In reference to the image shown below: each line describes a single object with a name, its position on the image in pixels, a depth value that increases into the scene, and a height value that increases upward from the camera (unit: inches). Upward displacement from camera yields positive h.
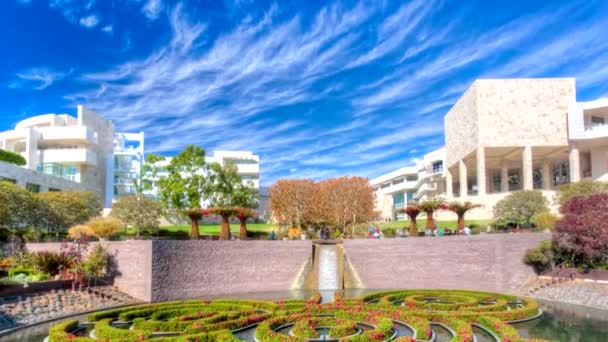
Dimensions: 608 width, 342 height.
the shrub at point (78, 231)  1393.7 -57.6
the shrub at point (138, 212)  1891.0 -0.4
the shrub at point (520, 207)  1801.2 +17.7
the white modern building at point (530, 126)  2171.5 +409.9
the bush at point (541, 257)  1166.4 -114.4
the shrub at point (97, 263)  1095.6 -121.9
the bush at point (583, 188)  1713.0 +88.5
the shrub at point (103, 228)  1454.2 -50.2
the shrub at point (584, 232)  1063.6 -48.2
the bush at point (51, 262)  1124.5 -121.5
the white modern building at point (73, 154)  2564.0 +342.4
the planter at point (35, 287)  925.3 -159.0
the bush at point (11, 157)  2267.8 +272.2
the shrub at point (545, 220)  1433.3 -26.9
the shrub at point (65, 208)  1793.8 +15.5
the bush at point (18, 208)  1573.6 +14.4
